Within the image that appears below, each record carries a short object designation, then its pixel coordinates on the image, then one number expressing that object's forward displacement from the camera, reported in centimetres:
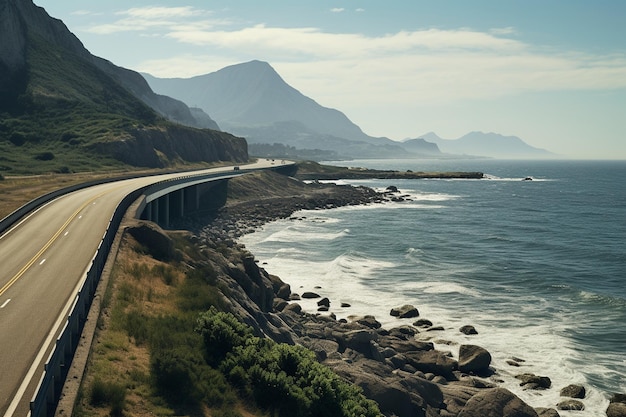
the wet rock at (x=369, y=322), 4262
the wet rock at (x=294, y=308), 4409
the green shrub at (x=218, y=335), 2292
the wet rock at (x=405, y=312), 4606
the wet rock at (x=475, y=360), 3591
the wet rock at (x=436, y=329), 4338
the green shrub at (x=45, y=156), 10669
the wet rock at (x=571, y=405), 3155
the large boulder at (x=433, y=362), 3509
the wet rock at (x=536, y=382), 3419
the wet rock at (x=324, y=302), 4856
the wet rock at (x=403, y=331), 4062
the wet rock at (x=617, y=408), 3044
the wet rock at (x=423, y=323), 4441
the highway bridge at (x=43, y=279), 1755
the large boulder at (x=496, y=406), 2841
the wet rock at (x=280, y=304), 4375
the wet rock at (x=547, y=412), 2989
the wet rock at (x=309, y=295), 5127
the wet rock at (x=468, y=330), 4269
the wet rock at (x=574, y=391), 3288
